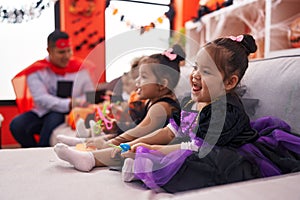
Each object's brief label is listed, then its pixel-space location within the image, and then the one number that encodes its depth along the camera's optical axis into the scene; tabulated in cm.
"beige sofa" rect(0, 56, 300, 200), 44
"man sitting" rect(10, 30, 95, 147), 218
